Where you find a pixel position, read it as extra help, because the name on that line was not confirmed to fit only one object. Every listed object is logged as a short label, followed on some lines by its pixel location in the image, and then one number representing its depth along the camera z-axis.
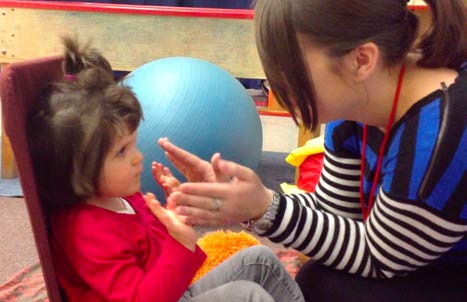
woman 0.87
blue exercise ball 1.79
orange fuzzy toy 1.55
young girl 0.82
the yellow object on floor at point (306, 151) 1.97
